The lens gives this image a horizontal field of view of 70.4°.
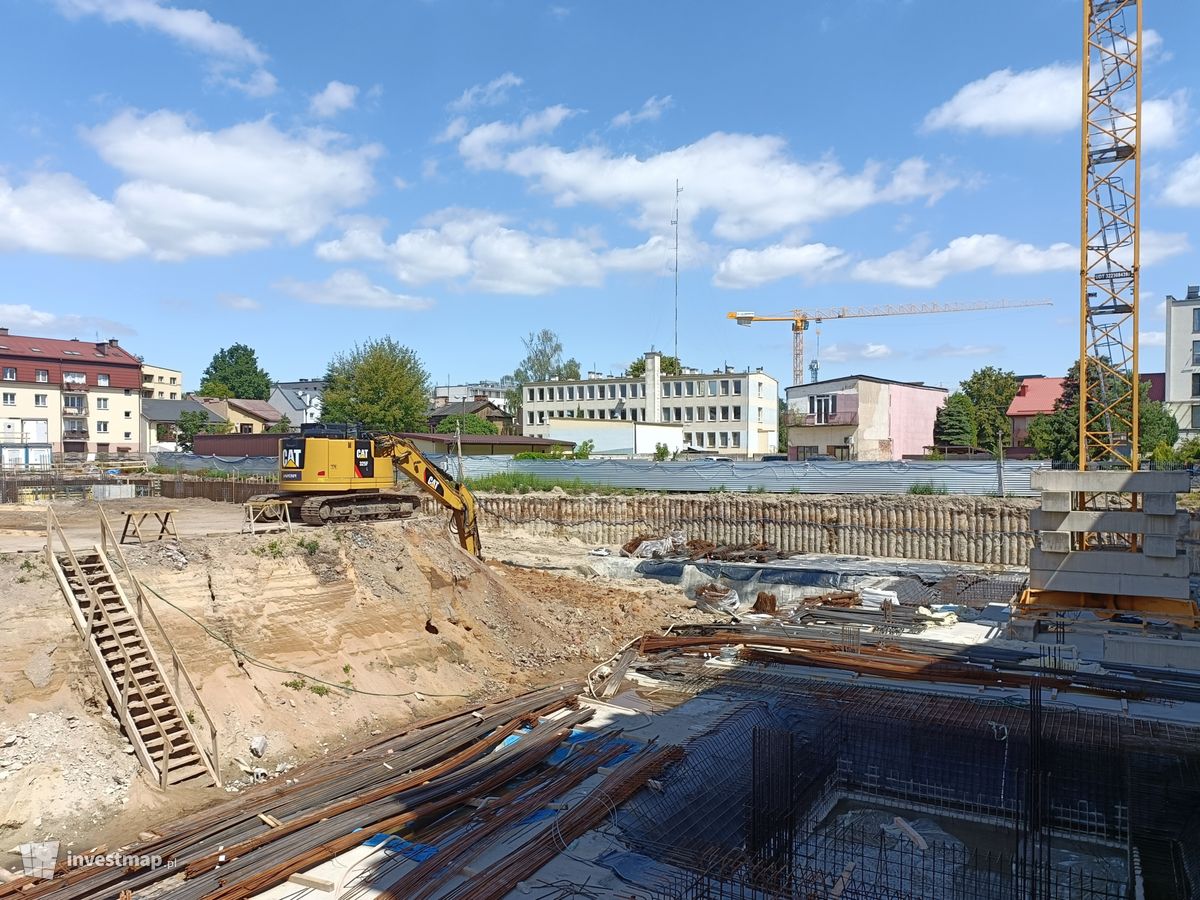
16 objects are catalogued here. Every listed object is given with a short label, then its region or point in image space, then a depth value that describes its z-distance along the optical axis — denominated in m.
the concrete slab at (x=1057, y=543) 17.20
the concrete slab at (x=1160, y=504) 15.80
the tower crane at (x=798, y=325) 89.88
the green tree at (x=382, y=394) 46.69
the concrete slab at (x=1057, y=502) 17.02
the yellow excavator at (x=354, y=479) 18.88
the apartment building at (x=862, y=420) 48.00
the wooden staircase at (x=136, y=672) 10.79
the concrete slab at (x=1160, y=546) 16.19
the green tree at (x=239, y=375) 97.56
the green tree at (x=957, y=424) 51.50
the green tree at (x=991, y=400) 53.03
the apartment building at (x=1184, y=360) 49.00
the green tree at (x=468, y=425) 57.19
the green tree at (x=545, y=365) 85.50
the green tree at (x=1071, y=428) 38.38
